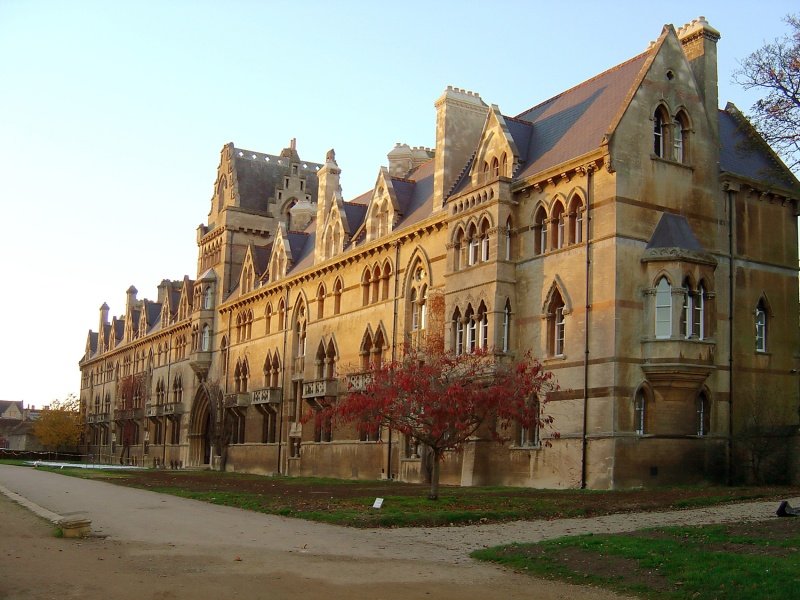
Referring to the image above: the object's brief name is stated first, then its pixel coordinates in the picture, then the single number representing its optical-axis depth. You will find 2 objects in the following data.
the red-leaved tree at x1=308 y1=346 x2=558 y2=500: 25.56
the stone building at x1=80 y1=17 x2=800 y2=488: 31.12
